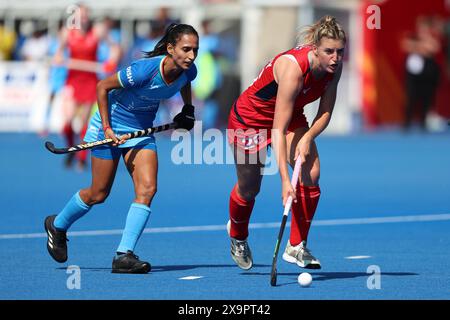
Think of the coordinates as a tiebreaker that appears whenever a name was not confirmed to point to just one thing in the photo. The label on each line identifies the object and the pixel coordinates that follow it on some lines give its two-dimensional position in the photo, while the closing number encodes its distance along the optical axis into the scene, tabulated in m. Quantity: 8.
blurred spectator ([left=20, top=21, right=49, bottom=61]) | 26.70
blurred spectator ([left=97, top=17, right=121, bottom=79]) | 17.20
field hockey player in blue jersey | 7.89
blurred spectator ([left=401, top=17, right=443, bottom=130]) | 26.17
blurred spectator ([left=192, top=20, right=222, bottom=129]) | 24.33
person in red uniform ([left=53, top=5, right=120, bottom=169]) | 16.92
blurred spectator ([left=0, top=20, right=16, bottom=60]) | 26.56
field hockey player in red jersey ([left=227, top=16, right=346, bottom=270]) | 7.51
